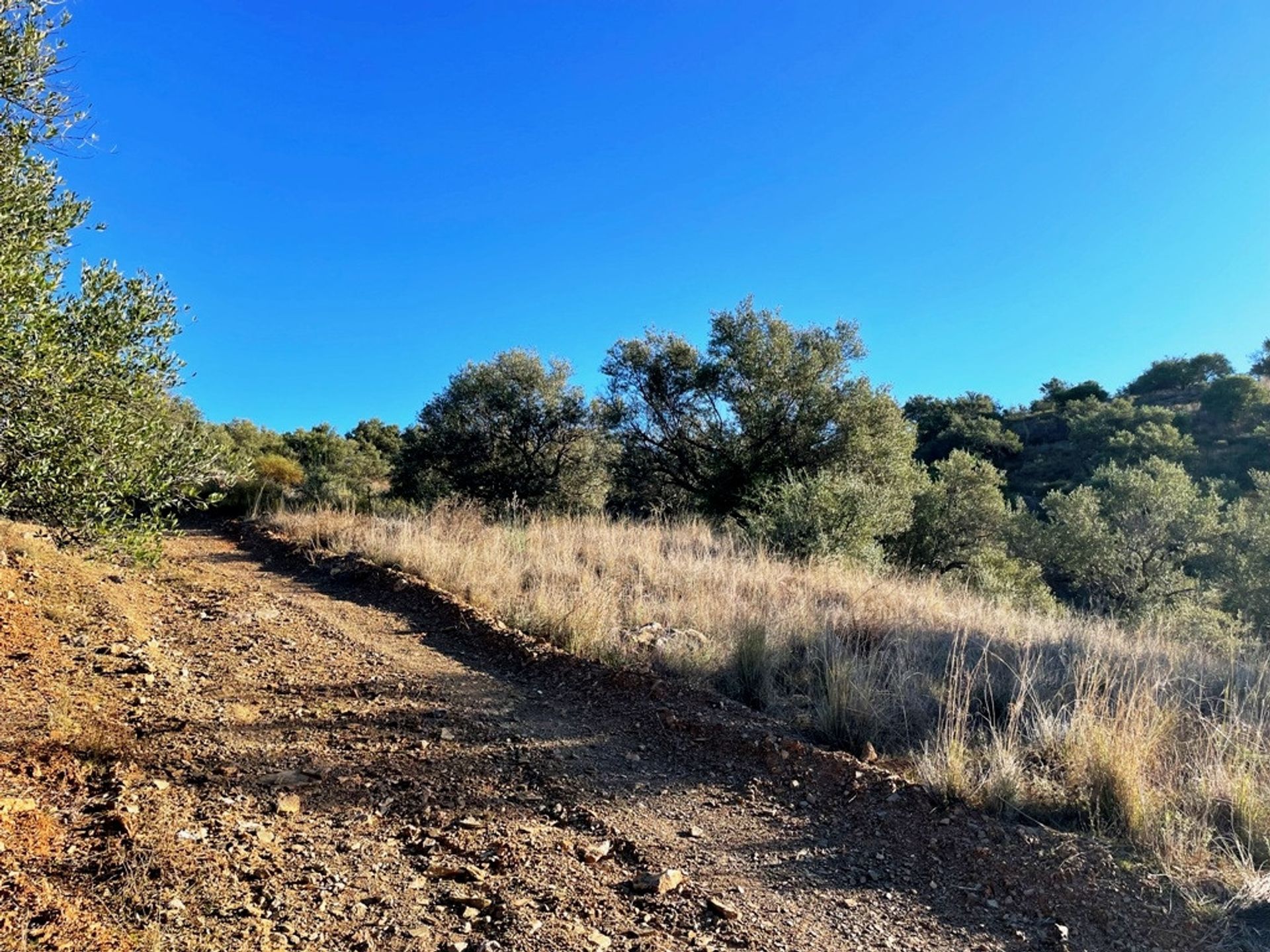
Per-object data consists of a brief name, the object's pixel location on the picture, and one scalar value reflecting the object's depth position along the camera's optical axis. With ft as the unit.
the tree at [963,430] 132.05
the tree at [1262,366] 139.33
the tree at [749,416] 56.65
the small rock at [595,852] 10.52
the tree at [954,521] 74.95
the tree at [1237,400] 121.19
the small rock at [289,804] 10.91
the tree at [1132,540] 65.98
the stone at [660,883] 9.84
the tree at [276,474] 63.62
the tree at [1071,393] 167.84
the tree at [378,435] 125.49
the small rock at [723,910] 9.34
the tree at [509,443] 62.44
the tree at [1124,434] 109.29
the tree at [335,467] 62.95
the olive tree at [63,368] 11.65
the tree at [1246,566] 60.23
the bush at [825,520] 41.22
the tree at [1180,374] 154.81
